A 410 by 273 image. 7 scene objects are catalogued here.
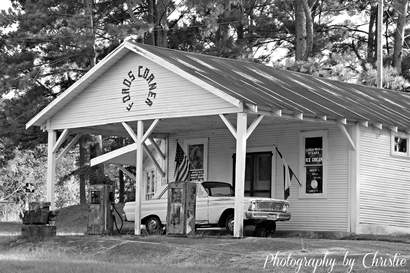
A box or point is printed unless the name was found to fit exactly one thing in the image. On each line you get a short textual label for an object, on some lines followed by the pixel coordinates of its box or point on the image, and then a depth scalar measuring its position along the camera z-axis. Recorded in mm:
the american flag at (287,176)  25812
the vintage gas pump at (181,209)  21922
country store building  23078
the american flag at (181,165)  28969
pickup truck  22688
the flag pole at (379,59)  37688
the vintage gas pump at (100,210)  23922
